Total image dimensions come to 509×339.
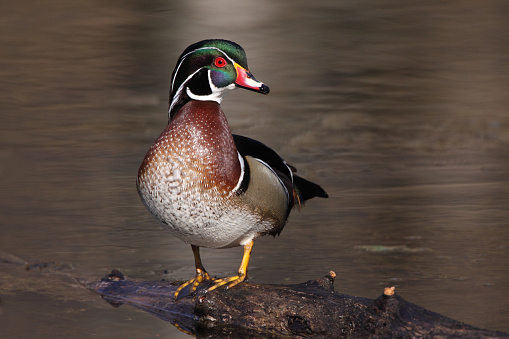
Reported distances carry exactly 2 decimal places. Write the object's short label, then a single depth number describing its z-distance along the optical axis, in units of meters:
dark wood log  7.29
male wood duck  8.06
